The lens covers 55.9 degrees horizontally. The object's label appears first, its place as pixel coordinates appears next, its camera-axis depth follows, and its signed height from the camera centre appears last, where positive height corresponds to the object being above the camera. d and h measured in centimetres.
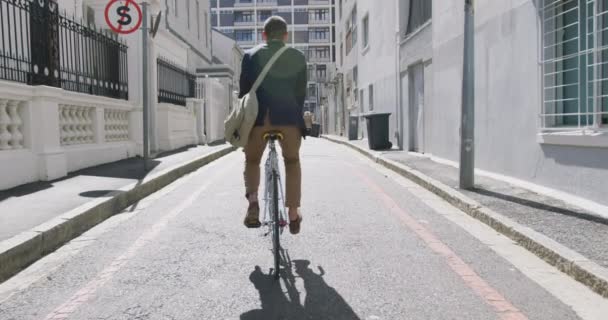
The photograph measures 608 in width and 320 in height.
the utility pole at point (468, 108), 820 +26
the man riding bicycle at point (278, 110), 437 +15
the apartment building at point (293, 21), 8525 +1620
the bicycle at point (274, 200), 416 -54
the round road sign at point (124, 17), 1043 +211
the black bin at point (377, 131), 1833 -10
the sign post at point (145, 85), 1030 +84
